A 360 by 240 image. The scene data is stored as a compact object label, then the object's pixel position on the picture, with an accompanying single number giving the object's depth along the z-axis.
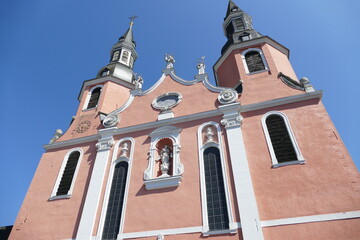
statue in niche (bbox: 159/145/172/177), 12.08
